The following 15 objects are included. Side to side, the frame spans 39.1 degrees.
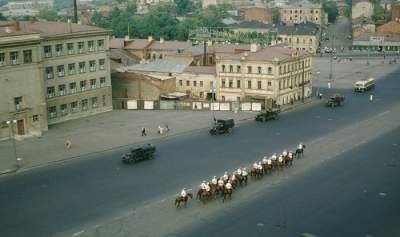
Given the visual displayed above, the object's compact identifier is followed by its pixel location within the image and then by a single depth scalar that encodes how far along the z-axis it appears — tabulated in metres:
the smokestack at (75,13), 103.24
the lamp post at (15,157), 52.99
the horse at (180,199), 39.91
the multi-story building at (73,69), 74.12
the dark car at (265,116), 75.00
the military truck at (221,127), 66.56
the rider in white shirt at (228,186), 41.41
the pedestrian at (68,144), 59.67
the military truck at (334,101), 85.44
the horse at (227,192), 41.69
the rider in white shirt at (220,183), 41.75
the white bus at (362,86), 101.50
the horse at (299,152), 54.08
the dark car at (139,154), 53.47
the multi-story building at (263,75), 85.31
